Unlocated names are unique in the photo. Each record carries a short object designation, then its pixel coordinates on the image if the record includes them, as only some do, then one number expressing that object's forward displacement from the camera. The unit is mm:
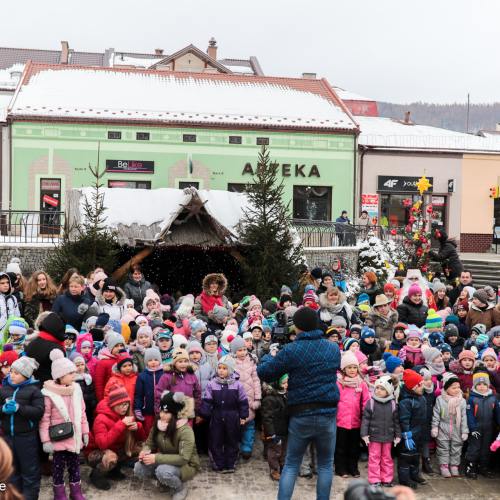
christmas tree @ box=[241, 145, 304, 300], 12047
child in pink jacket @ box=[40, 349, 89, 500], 5344
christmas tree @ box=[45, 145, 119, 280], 11250
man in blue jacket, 4758
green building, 21812
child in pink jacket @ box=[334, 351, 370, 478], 6348
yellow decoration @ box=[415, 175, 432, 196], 15952
